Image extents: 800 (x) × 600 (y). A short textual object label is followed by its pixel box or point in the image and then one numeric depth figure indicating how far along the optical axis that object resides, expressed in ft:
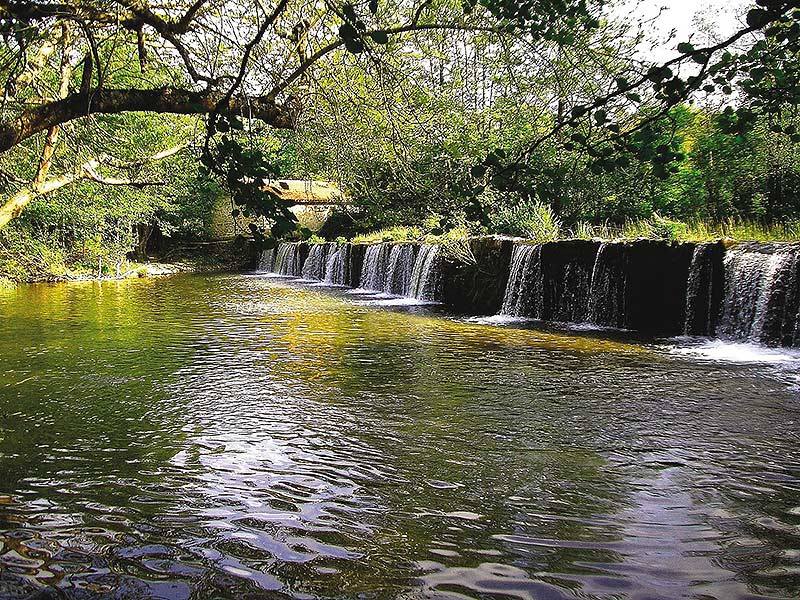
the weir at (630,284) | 33.35
